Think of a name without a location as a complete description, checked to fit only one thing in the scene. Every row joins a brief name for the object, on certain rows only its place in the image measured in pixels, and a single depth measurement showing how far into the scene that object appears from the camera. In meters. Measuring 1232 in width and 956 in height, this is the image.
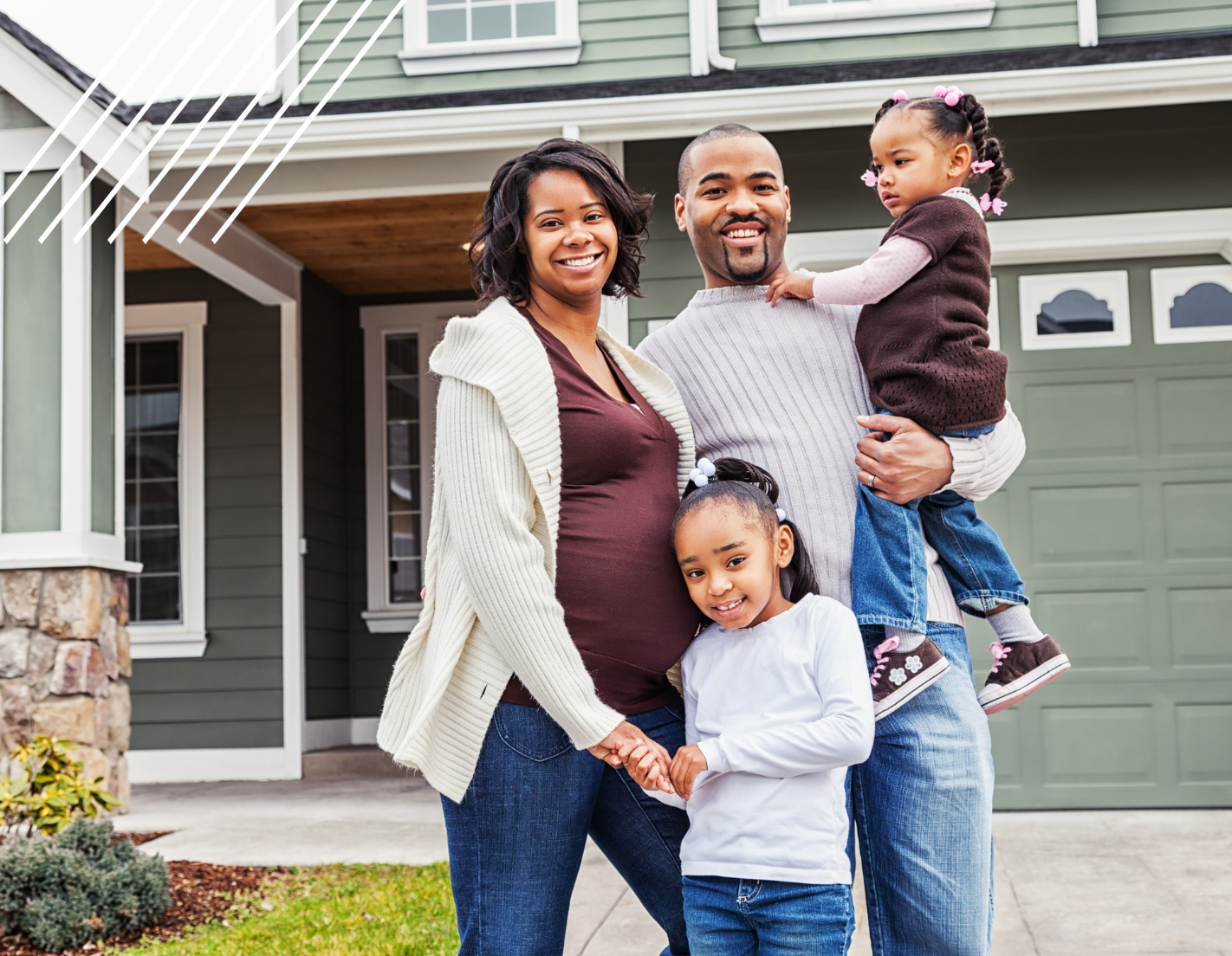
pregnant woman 1.70
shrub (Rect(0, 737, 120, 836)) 4.30
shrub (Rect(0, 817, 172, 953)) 3.82
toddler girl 1.86
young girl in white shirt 1.78
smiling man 1.83
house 5.54
